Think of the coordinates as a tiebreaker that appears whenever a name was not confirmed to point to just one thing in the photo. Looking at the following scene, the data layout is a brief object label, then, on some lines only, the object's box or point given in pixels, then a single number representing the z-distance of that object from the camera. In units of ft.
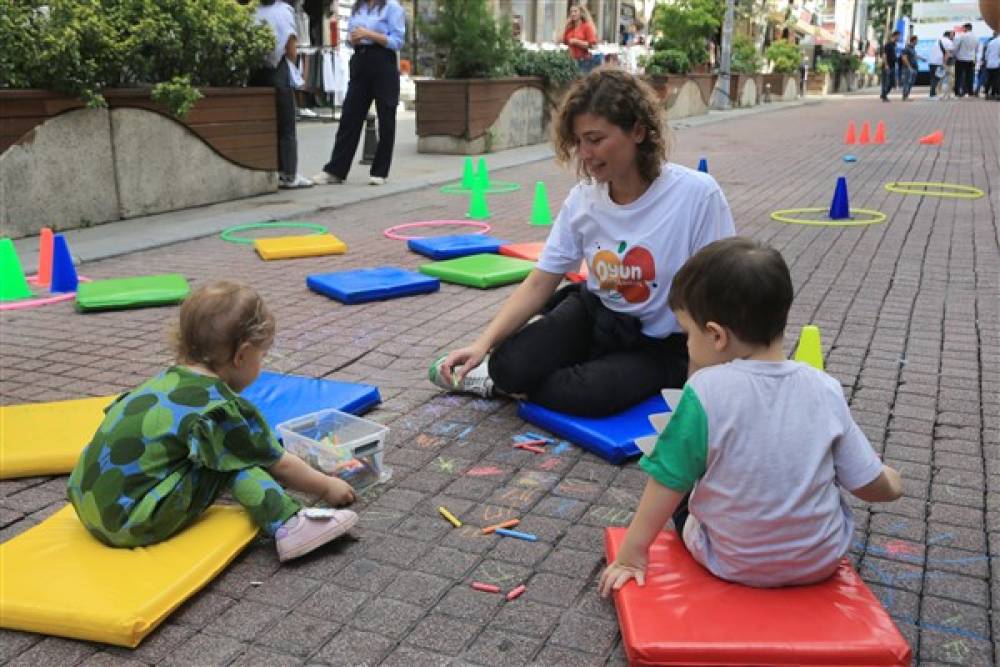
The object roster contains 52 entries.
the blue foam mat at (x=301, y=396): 12.18
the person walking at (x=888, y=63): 110.42
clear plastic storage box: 10.30
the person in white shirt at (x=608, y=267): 11.35
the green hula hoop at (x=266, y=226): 25.55
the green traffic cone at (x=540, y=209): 27.73
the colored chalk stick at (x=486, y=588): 8.52
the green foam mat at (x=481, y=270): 20.03
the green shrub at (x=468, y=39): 43.80
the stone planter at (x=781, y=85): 115.34
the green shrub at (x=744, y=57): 100.99
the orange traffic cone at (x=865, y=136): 55.93
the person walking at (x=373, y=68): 32.63
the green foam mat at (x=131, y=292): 18.12
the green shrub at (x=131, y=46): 23.89
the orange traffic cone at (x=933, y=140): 53.93
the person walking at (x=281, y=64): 31.94
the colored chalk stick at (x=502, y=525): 9.61
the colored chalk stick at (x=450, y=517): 9.76
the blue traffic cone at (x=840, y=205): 28.04
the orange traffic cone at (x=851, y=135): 56.08
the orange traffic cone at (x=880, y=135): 55.99
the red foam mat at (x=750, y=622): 7.04
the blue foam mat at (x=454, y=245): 22.71
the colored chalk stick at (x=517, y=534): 9.46
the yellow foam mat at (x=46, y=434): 10.82
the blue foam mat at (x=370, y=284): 18.80
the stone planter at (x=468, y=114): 44.50
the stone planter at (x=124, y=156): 24.09
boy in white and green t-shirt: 7.38
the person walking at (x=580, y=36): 56.65
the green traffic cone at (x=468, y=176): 35.53
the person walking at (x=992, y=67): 98.32
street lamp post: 86.58
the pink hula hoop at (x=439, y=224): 26.00
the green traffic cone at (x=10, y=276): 18.95
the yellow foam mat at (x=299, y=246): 22.85
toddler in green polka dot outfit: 8.60
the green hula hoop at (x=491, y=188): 34.02
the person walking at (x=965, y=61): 101.35
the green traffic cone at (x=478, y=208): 29.07
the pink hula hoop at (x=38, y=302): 18.52
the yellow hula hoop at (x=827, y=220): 27.07
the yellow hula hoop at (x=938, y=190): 32.76
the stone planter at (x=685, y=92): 76.48
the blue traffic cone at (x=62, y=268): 19.38
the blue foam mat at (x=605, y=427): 11.18
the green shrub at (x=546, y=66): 50.44
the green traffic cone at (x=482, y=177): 33.35
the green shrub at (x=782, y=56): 119.75
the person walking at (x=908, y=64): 111.96
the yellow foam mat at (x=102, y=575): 7.64
